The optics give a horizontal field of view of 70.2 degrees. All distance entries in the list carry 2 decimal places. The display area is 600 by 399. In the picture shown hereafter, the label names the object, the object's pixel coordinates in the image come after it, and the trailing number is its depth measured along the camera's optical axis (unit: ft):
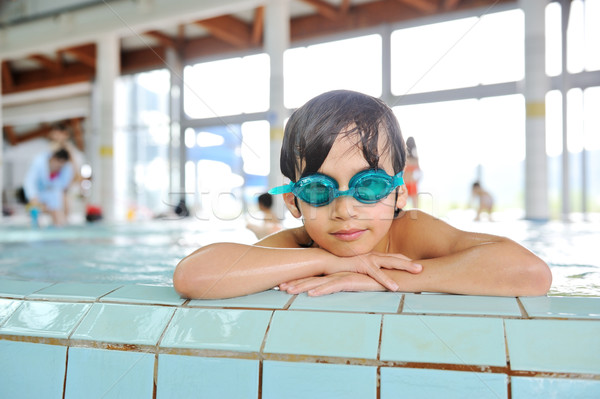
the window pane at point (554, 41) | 32.65
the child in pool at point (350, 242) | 3.77
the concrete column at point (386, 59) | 38.29
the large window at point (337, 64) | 19.78
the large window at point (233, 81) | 37.98
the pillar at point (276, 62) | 31.73
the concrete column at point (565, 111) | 34.09
